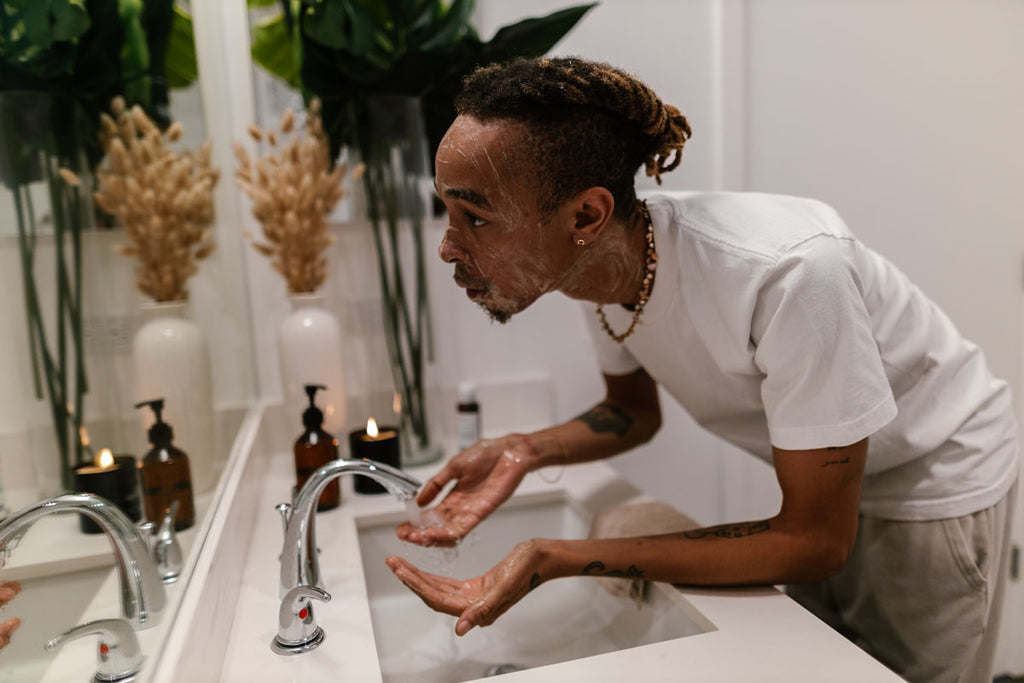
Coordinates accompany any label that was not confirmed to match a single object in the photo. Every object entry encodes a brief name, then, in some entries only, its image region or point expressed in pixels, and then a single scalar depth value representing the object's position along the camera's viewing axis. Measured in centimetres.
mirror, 57
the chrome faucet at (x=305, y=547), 69
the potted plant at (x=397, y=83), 115
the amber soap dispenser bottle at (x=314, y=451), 107
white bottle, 129
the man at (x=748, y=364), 70
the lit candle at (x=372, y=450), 113
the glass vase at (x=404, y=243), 123
